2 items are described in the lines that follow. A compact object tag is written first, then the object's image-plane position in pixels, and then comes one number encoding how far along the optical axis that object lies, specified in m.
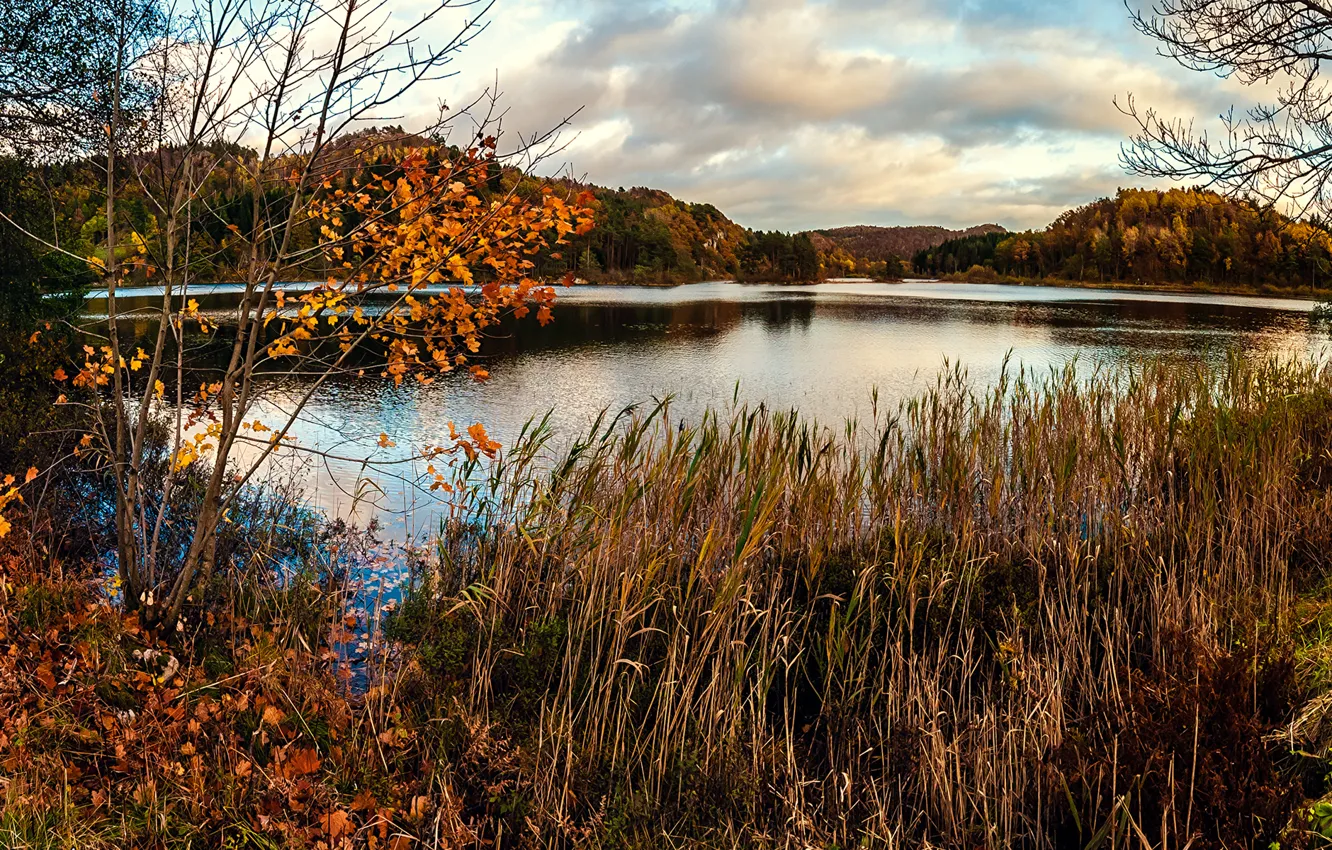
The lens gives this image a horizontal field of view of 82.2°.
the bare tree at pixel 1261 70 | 8.60
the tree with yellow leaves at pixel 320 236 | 3.98
